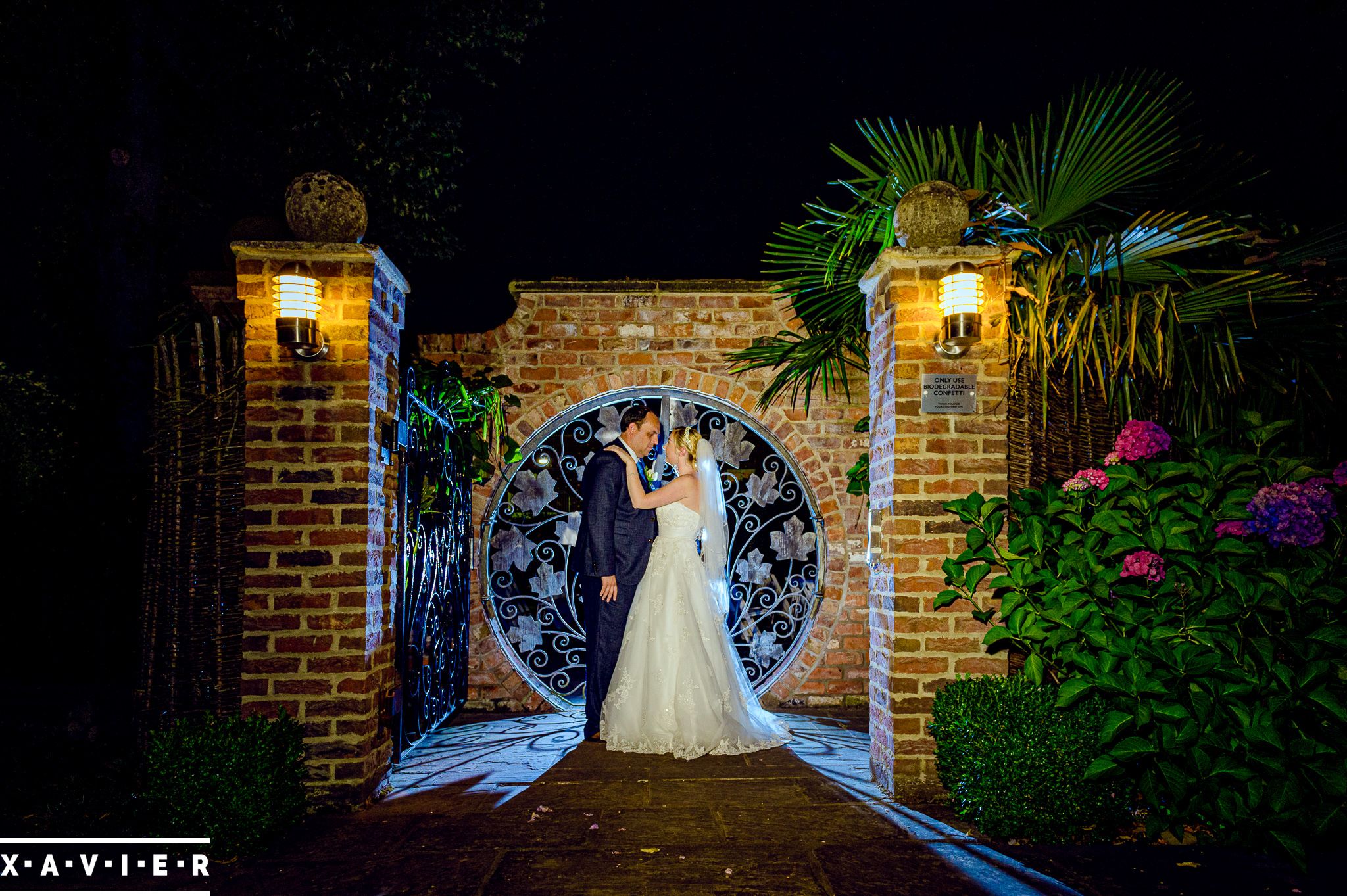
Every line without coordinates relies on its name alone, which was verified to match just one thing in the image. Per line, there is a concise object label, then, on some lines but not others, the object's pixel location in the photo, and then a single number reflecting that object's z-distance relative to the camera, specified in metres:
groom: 5.04
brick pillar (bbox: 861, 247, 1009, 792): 3.62
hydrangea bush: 2.94
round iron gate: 6.10
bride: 4.61
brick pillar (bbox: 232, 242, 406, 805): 3.46
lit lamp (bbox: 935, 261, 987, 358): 3.49
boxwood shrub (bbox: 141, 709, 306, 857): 2.97
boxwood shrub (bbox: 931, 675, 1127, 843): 3.11
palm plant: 3.66
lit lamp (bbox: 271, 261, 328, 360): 3.41
